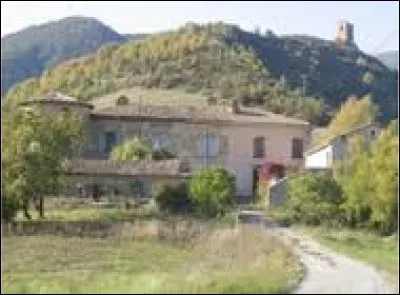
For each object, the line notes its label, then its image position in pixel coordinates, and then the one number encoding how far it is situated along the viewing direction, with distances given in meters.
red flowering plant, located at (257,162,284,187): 54.34
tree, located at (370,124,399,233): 29.27
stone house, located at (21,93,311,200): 55.25
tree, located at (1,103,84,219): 36.25
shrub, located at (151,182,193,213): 41.31
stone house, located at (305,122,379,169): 56.75
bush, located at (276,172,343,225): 35.22
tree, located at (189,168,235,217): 39.03
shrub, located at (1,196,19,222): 34.14
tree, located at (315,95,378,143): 75.06
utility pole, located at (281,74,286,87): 94.32
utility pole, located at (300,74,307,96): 98.36
